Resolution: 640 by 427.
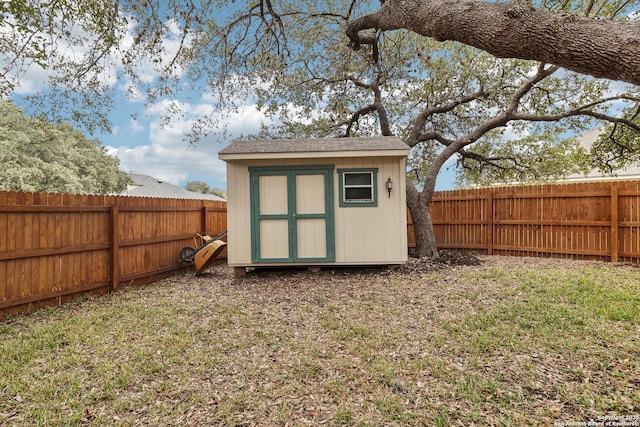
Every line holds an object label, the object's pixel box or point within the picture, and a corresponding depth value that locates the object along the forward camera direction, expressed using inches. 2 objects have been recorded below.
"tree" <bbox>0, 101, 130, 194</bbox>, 589.3
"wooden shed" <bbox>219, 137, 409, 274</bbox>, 253.9
